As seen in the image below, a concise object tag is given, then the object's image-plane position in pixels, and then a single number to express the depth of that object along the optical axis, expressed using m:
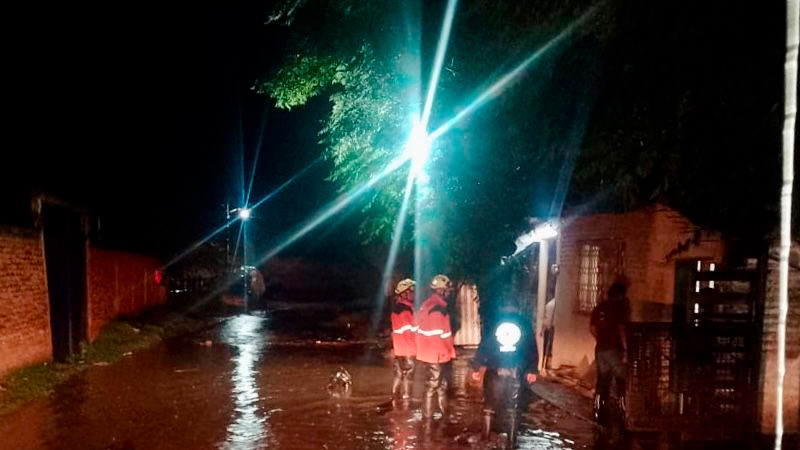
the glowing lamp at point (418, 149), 11.13
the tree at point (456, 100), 7.58
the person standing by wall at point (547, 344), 11.93
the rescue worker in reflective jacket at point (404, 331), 9.36
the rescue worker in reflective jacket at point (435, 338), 8.58
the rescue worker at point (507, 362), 7.26
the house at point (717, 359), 7.62
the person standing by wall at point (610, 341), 8.66
